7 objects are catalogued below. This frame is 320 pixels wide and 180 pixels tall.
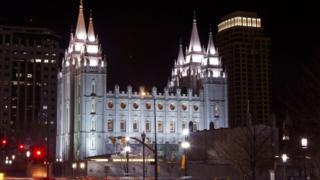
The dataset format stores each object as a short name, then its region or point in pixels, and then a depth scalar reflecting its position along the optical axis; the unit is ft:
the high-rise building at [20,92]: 616.80
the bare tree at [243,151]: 221.05
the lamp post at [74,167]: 402.52
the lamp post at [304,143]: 157.60
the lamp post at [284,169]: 246.99
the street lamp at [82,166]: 386.11
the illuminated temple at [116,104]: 446.19
